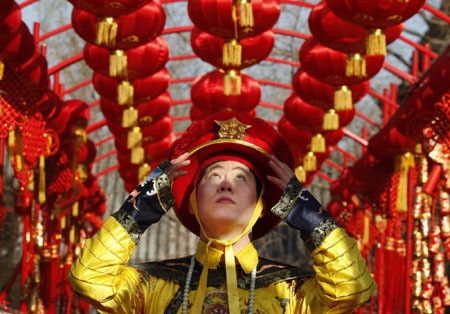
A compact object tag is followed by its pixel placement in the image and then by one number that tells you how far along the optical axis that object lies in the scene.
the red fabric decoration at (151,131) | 19.17
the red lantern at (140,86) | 15.41
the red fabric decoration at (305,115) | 16.45
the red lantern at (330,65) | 12.87
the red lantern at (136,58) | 13.63
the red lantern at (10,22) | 10.66
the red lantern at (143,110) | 16.89
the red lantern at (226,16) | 11.35
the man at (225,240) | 5.39
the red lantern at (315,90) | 14.81
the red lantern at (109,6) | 9.94
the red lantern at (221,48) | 13.57
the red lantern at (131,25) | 11.66
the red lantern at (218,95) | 14.94
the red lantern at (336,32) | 11.65
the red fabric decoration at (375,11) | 9.75
